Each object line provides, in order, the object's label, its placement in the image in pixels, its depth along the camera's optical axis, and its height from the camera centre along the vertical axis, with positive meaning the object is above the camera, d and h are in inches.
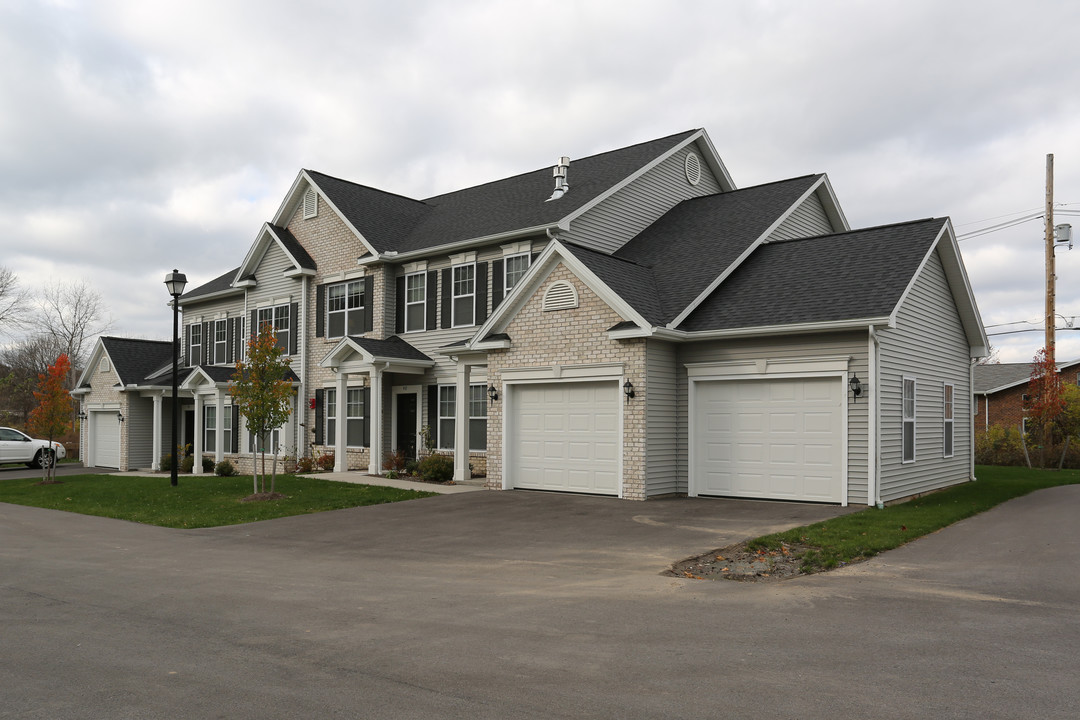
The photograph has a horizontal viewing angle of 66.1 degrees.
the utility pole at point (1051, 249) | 1089.6 +201.4
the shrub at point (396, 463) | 865.5 -68.6
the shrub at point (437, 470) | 798.5 -69.8
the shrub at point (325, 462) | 956.0 -75.0
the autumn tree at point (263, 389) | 708.7 +6.8
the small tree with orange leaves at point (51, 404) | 968.9 -9.3
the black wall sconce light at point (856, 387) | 575.2 +8.5
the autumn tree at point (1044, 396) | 1046.4 +5.1
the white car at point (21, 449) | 1272.1 -81.6
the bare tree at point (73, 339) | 2370.8 +164.2
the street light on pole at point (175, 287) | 820.6 +109.2
